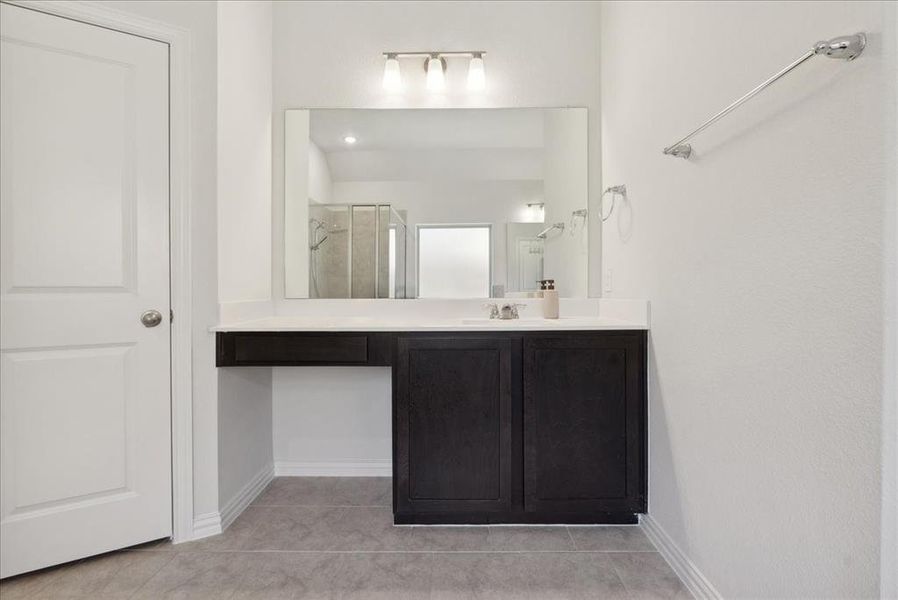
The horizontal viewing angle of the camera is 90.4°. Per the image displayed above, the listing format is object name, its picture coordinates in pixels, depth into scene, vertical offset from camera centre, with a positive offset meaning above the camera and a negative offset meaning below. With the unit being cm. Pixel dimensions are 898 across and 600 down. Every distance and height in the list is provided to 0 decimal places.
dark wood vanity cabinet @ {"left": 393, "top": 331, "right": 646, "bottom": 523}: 179 -51
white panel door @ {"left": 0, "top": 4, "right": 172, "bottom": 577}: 151 +2
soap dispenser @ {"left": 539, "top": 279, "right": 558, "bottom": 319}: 224 -4
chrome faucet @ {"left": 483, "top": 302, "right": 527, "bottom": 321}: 224 -8
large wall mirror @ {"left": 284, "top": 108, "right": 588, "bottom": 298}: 236 +50
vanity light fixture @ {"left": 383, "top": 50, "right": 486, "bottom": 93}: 231 +117
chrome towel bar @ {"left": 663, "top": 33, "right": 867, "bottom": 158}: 83 +47
